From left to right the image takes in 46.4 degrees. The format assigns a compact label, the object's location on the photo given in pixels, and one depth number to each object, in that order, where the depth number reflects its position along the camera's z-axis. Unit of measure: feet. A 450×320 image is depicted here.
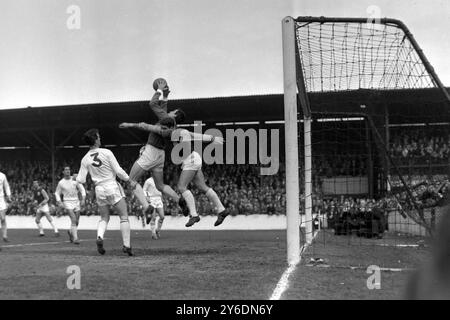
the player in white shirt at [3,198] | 47.39
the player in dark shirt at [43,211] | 62.91
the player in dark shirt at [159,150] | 31.06
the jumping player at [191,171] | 30.95
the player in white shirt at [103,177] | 31.86
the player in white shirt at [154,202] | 53.21
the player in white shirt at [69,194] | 51.51
